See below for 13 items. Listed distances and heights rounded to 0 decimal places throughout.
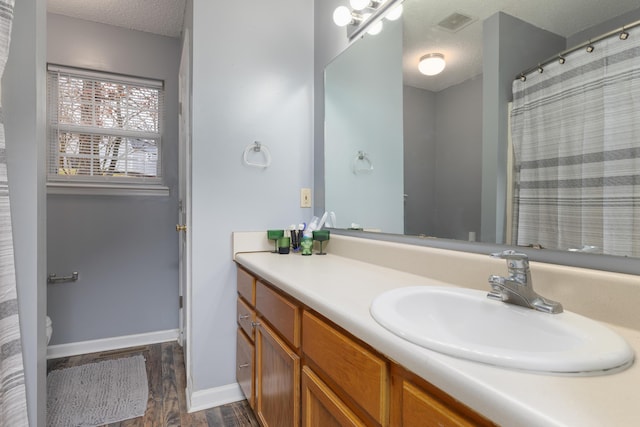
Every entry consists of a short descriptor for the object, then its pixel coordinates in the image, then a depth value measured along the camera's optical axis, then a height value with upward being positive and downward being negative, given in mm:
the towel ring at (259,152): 1761 +327
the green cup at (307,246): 1663 -188
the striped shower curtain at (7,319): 915 -335
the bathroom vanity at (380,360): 395 -242
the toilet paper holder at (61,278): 2177 -487
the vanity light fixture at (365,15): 1386 +936
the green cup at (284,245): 1681 -186
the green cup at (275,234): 1717 -129
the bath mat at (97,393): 1576 -1045
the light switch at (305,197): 1918 +82
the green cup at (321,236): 1695 -137
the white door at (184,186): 1702 +152
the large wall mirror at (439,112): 879 +403
